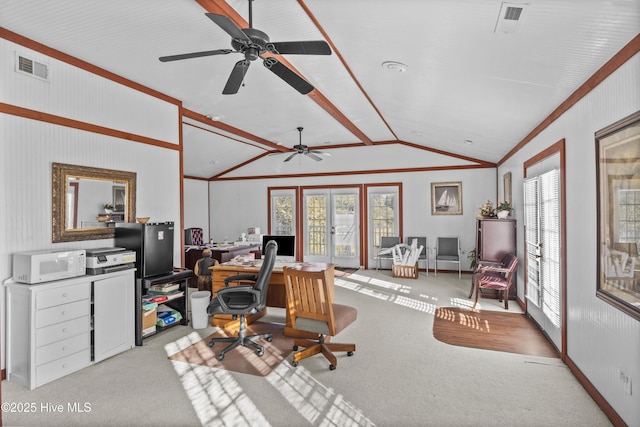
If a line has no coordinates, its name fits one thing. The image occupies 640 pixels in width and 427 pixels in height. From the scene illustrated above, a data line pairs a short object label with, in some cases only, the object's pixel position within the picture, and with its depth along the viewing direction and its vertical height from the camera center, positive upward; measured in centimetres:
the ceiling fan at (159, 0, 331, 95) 228 +119
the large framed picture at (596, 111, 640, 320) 213 +2
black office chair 354 -86
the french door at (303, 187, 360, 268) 882 -23
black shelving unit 385 -91
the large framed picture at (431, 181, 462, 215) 797 +42
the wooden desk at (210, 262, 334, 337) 423 -73
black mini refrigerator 393 -32
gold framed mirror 355 +17
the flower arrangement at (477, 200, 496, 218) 610 +9
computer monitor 484 -46
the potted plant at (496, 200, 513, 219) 568 +10
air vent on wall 325 +142
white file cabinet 298 -101
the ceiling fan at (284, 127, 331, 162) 668 +128
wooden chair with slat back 310 -88
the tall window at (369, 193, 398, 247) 852 +3
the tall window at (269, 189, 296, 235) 939 +11
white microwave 301 -44
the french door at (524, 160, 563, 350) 363 -42
